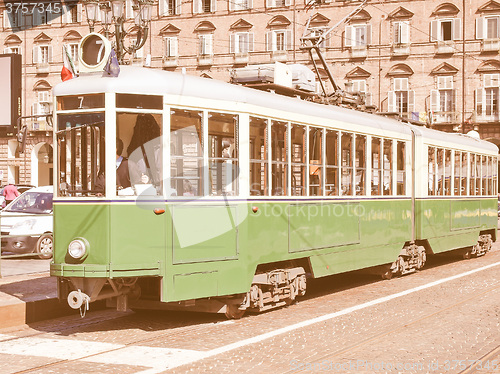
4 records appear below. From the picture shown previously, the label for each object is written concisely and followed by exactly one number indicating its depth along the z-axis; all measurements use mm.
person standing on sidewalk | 25734
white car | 16844
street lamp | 17098
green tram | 9070
